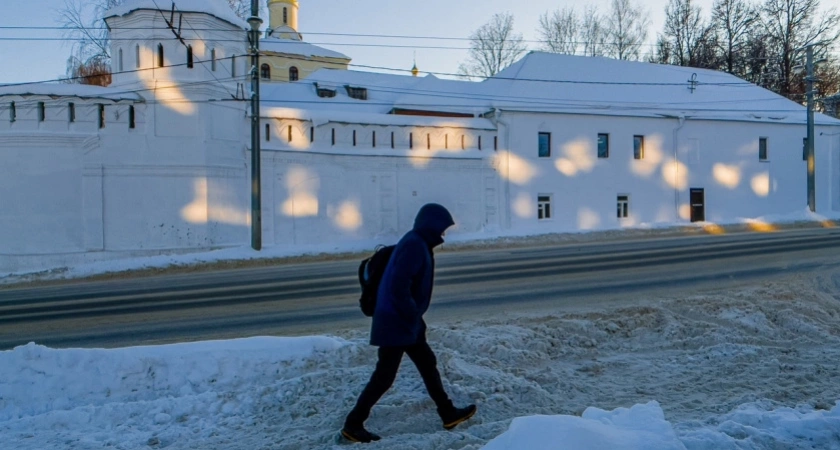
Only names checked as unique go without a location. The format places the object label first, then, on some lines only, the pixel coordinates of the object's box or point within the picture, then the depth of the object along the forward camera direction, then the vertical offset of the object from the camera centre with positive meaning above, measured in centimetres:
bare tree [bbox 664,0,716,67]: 4991 +1403
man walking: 451 -57
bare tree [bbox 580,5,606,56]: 5278 +1470
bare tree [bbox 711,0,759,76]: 4775 +1398
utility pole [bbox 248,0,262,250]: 2112 +282
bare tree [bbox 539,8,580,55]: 5400 +1515
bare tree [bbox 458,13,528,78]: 5425 +1418
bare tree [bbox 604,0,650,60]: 5222 +1413
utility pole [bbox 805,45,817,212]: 3222 +431
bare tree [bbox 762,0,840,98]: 4466 +1251
